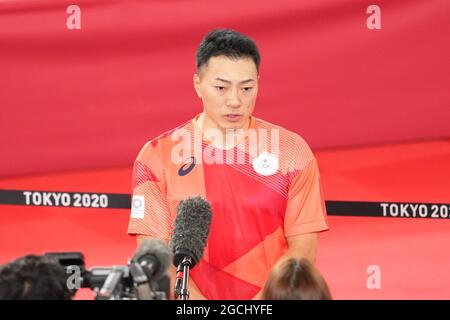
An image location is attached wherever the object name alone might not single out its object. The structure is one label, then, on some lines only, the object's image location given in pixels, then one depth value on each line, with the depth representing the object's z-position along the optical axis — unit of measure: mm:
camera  5531
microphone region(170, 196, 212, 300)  6535
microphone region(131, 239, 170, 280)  5734
